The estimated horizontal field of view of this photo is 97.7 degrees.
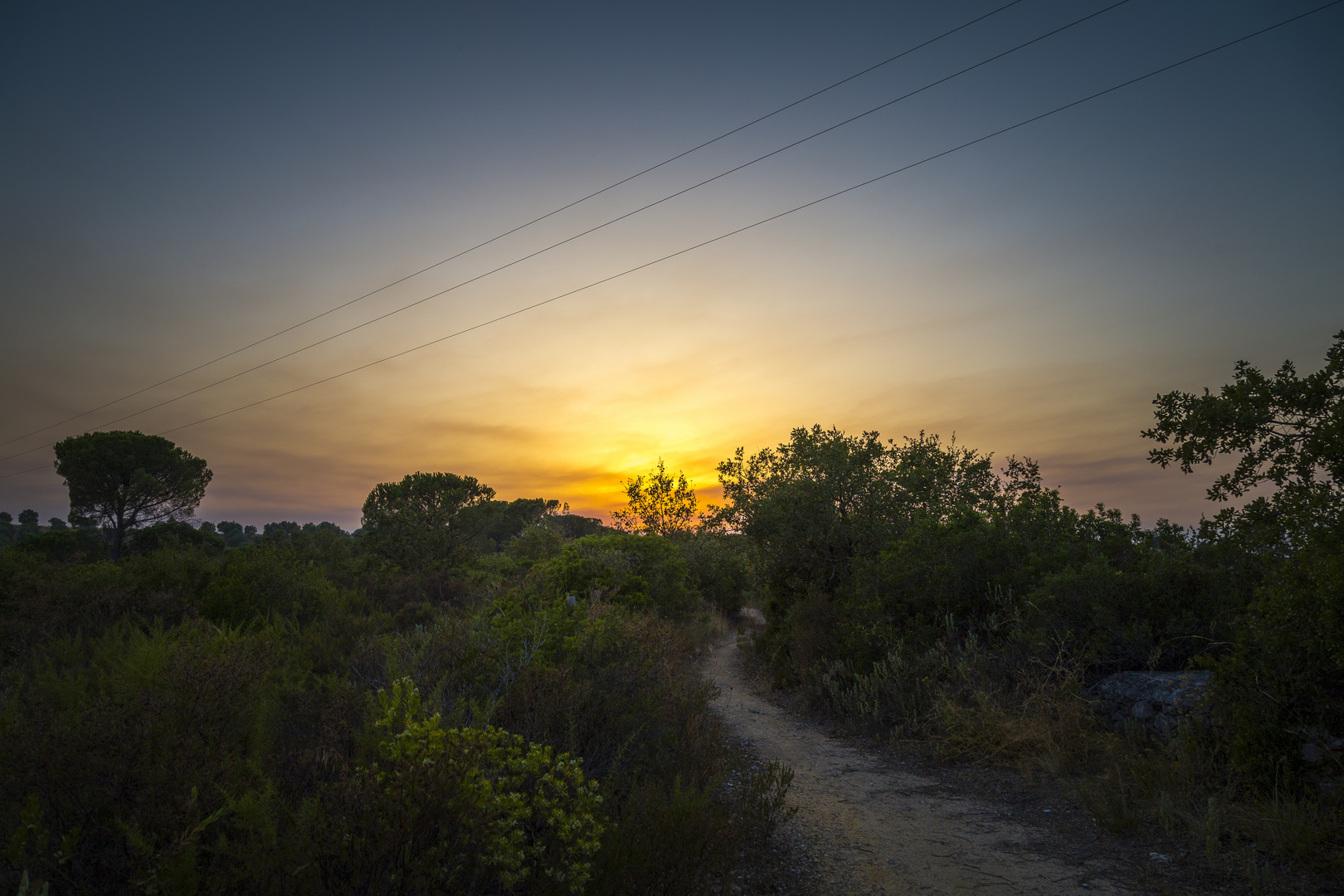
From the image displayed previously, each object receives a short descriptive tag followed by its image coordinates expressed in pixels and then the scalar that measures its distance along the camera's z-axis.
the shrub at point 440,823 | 2.70
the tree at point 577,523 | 41.95
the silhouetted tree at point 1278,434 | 5.58
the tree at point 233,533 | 75.44
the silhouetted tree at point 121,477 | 34.12
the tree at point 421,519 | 29.33
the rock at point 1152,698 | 6.41
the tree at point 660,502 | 34.62
